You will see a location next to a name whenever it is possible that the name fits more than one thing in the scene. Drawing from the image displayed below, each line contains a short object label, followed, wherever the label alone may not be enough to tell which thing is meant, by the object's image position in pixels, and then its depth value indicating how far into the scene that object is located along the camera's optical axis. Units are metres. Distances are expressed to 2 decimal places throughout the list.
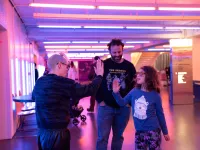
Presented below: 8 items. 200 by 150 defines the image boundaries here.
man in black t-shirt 3.27
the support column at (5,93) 5.49
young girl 2.88
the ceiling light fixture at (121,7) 5.16
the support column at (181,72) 10.10
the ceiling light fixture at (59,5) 4.84
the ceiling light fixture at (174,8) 5.36
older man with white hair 2.28
